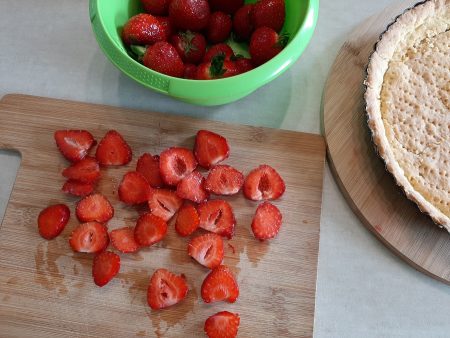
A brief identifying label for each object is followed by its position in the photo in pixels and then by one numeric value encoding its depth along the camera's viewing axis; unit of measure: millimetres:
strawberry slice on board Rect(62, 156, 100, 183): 383
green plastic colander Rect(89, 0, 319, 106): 349
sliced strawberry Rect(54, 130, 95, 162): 391
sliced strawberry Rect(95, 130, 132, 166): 391
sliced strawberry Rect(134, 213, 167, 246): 362
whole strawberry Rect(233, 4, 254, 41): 404
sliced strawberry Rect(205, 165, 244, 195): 379
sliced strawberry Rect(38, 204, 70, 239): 368
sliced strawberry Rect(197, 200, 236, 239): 369
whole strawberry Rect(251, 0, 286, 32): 392
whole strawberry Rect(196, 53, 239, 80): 359
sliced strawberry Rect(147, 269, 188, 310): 347
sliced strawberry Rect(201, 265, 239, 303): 347
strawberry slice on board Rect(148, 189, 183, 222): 374
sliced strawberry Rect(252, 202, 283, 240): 368
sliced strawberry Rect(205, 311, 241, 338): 340
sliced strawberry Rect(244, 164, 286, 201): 381
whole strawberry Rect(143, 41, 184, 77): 371
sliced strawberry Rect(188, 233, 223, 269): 358
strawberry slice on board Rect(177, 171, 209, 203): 377
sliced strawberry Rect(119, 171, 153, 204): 376
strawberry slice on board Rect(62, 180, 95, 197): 380
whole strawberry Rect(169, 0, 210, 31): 390
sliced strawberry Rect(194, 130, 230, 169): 390
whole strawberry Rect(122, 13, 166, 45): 386
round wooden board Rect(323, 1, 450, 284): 370
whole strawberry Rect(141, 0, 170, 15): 405
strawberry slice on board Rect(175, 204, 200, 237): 367
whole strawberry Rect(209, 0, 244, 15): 413
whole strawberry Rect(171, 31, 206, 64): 395
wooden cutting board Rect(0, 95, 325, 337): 350
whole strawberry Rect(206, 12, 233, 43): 406
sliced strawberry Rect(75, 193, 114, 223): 373
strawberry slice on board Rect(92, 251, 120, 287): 353
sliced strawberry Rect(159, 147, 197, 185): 381
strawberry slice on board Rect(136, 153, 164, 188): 387
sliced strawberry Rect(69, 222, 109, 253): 363
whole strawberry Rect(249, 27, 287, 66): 378
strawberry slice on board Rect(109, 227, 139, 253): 363
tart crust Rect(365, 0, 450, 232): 381
